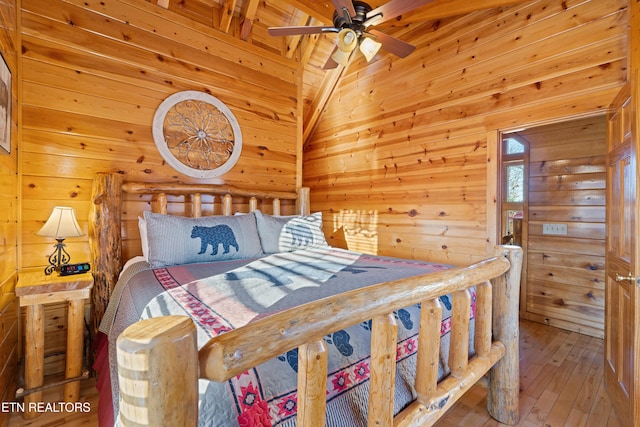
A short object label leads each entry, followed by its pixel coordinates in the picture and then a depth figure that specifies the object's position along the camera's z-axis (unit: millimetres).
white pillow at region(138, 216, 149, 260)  1966
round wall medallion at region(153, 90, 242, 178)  2520
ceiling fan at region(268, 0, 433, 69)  1774
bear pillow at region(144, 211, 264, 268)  1934
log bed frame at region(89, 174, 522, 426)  485
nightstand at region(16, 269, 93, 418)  1588
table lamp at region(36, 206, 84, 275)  1728
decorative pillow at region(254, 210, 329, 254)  2449
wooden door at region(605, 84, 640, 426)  1389
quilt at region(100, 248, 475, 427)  703
